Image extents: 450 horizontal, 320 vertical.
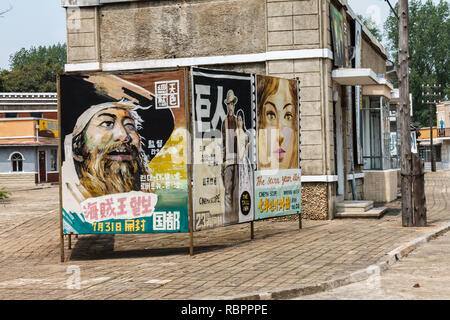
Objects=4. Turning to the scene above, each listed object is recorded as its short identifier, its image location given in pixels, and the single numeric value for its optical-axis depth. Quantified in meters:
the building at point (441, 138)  74.50
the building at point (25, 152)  44.72
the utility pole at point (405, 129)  14.20
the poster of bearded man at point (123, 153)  10.66
